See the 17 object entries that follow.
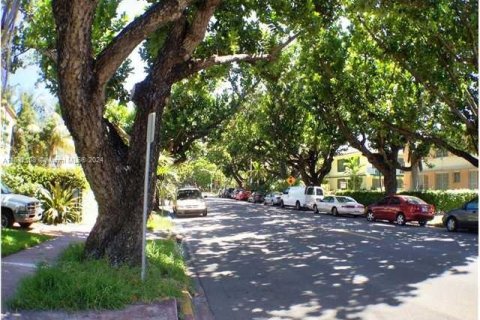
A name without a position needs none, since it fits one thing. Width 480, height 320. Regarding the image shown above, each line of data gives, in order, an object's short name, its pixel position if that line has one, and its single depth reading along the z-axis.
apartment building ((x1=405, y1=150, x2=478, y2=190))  42.81
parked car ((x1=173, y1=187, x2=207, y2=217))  30.68
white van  37.38
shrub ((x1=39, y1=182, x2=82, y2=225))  19.91
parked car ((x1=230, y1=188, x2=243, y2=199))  72.14
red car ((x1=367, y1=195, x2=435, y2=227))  24.58
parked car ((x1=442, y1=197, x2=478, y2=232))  20.11
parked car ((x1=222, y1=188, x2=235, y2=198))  82.96
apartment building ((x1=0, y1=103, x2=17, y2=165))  25.43
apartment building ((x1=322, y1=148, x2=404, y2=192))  62.94
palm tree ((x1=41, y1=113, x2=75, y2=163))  42.97
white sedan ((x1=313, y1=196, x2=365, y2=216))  31.27
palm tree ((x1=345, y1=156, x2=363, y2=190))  58.64
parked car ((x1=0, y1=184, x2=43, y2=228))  17.00
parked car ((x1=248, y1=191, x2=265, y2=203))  56.20
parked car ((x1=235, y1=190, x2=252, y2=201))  65.88
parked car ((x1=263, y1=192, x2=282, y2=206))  46.65
